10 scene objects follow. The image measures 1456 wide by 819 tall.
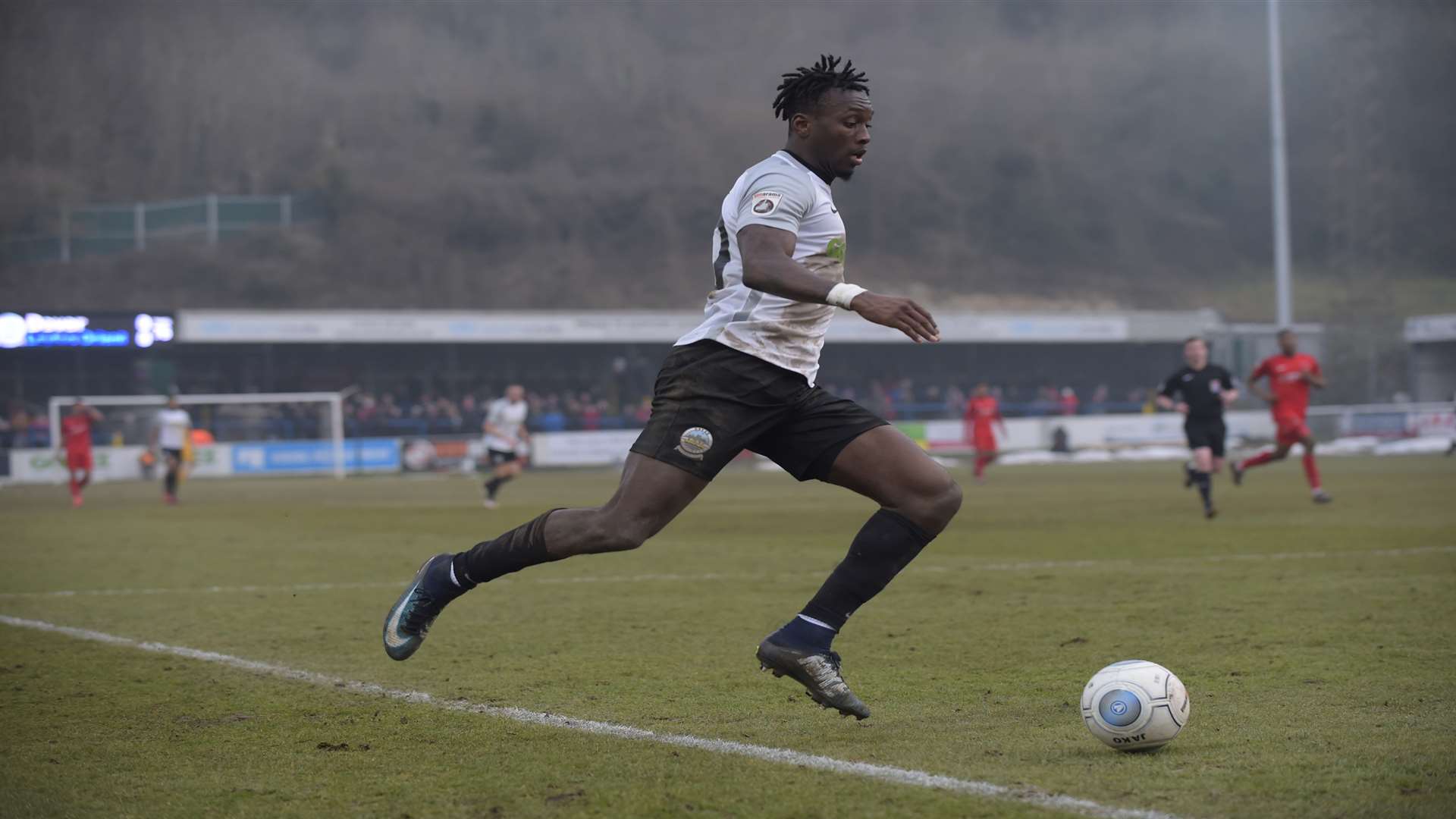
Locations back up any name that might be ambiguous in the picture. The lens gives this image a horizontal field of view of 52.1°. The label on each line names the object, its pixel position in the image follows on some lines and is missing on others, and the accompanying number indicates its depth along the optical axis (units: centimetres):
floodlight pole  4078
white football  439
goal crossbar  3522
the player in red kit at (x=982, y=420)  2848
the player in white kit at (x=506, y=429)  2283
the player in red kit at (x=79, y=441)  2484
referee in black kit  1677
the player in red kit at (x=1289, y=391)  1816
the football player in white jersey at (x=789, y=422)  500
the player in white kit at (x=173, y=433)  2444
